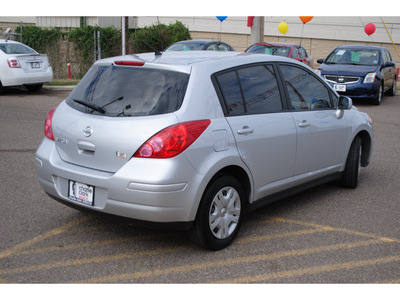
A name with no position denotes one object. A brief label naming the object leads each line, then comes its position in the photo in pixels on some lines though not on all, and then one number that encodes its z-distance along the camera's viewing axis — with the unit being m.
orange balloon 21.54
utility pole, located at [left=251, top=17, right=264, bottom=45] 21.16
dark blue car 14.15
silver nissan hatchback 3.79
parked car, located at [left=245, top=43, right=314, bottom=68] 16.47
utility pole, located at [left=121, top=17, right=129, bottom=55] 19.30
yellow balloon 24.61
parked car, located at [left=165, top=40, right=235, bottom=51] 16.92
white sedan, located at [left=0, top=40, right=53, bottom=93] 13.59
